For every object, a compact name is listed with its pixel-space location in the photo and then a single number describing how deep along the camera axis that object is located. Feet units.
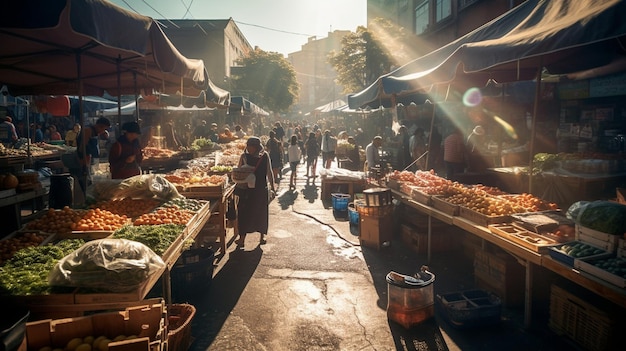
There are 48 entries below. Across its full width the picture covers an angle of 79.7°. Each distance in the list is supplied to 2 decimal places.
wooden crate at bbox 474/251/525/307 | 17.28
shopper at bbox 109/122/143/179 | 23.98
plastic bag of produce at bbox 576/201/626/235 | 12.39
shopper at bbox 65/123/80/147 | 53.57
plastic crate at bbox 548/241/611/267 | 12.37
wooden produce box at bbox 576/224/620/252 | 12.37
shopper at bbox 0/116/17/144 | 44.55
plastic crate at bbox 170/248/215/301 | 17.70
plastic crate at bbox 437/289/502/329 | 15.06
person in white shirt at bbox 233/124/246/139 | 67.61
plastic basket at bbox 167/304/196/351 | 12.41
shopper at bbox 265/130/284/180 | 46.37
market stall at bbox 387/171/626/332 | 12.34
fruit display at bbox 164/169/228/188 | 24.79
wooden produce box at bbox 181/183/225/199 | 24.03
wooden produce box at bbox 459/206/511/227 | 17.44
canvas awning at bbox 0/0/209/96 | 11.09
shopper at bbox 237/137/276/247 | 25.80
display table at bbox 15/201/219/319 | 10.14
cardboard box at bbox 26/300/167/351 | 8.91
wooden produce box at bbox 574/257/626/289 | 10.94
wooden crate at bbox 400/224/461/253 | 24.02
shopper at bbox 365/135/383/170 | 40.32
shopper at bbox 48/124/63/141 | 62.20
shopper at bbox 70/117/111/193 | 21.93
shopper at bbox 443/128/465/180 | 31.73
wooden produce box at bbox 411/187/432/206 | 22.80
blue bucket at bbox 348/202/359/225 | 30.71
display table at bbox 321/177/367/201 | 39.86
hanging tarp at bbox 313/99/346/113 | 91.82
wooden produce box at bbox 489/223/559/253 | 14.23
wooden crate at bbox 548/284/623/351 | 12.51
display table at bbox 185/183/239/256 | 24.22
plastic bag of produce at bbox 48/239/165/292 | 10.28
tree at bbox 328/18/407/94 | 89.56
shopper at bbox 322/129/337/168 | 54.60
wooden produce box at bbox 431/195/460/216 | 20.02
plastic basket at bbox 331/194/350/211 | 35.09
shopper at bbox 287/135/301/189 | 49.43
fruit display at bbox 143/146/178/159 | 40.26
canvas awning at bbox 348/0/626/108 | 11.89
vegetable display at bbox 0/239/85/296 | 10.28
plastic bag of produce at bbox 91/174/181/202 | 20.12
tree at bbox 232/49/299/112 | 143.43
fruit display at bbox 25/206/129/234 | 15.65
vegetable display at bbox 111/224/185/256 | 13.48
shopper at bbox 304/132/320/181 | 54.33
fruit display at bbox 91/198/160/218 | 18.61
